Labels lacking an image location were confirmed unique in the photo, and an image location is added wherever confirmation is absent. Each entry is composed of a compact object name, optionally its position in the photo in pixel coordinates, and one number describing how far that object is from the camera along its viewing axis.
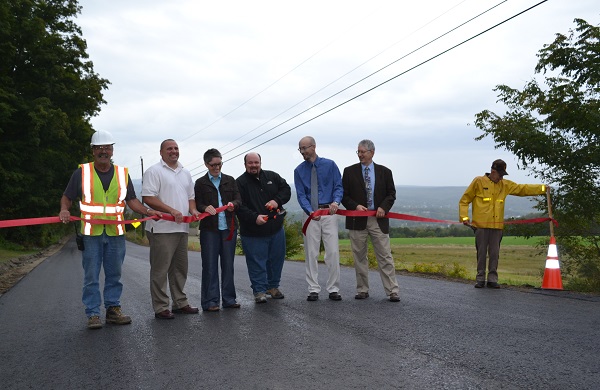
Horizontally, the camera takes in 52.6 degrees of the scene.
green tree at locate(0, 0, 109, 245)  29.83
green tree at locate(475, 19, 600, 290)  14.82
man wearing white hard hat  6.86
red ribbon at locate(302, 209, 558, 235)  8.54
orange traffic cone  9.52
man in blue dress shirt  8.62
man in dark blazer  8.63
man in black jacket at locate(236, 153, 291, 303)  8.39
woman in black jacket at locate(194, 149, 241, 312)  7.93
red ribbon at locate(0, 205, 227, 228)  6.90
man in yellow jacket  9.92
